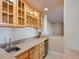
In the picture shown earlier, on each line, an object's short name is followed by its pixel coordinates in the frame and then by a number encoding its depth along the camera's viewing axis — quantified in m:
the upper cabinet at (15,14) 0.88
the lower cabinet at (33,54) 0.93
